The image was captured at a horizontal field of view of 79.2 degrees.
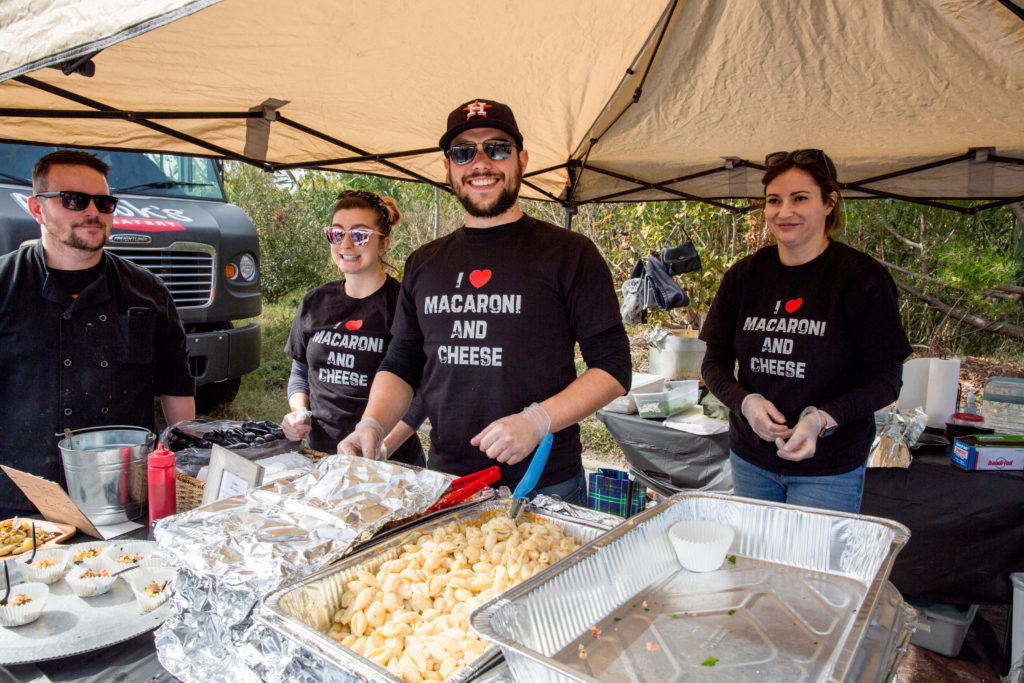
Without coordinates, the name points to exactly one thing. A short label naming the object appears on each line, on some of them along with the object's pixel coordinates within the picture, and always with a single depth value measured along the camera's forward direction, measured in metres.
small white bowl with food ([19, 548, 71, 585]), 1.40
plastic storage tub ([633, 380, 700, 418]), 4.23
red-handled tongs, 1.55
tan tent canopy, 2.26
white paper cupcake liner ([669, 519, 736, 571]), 1.31
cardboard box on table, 3.04
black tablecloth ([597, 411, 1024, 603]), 3.01
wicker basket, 1.82
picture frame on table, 1.61
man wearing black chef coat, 2.20
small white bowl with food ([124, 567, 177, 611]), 1.33
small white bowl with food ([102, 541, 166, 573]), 1.46
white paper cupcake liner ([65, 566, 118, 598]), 1.36
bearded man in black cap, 1.99
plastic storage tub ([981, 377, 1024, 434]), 3.57
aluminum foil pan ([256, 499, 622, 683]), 0.97
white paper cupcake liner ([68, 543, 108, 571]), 1.45
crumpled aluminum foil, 1.12
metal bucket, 1.76
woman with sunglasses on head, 2.40
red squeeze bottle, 1.75
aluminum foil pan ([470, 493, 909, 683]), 0.97
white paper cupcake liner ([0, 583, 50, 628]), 1.23
